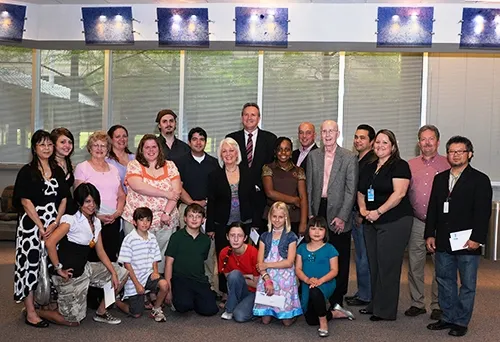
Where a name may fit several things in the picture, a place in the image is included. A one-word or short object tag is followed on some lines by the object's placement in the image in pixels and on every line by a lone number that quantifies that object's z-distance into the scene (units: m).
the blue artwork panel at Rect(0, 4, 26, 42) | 7.22
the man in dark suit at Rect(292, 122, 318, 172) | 6.20
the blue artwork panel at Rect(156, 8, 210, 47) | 7.23
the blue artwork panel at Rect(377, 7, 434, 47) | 6.96
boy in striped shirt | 5.25
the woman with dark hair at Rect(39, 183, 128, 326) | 4.95
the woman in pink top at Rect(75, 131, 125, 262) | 5.55
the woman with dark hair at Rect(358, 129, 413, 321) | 5.25
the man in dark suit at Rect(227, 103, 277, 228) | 6.05
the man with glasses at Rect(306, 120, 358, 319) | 5.47
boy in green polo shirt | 5.37
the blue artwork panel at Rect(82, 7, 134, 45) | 7.32
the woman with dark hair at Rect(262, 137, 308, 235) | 5.63
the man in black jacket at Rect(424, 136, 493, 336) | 4.88
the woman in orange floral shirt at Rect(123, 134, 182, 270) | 5.52
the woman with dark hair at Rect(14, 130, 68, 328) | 4.93
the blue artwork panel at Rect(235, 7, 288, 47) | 7.12
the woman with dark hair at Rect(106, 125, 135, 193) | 6.01
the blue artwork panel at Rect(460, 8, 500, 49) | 6.93
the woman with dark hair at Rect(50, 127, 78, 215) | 5.27
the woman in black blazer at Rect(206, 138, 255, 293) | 5.63
